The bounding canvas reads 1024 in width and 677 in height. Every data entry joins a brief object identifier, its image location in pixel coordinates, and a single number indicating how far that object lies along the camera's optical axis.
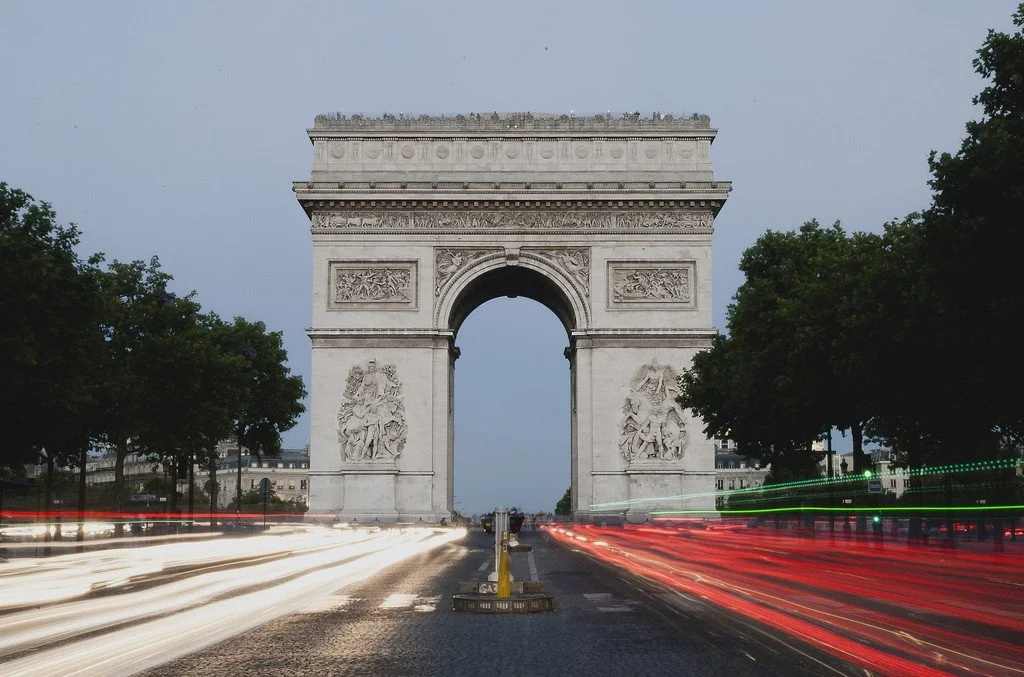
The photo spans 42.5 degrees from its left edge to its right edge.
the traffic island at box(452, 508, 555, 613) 15.59
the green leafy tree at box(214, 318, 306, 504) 86.88
